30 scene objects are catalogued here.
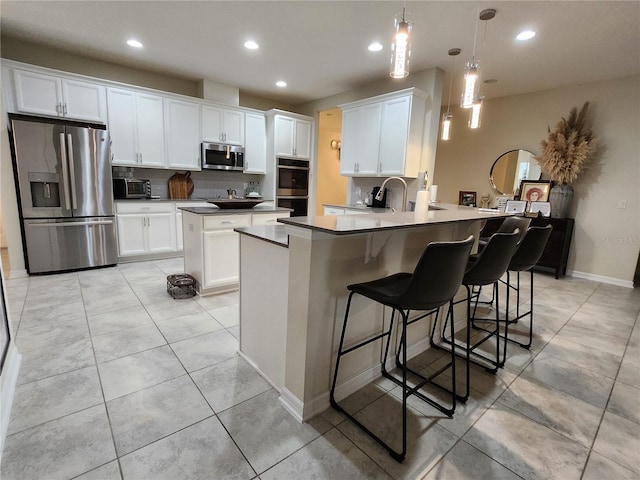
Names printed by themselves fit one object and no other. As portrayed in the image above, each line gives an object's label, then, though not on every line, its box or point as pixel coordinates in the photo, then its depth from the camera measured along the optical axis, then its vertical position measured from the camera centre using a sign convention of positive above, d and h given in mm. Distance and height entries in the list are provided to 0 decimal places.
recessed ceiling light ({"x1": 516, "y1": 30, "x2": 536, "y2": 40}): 3014 +1593
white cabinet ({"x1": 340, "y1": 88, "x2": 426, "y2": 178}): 4151 +817
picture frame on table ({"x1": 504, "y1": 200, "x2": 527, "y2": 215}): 3421 -119
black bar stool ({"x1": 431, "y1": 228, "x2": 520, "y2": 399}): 1794 -399
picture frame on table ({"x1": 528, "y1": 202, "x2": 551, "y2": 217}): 4242 -150
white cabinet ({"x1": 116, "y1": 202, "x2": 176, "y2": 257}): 4289 -683
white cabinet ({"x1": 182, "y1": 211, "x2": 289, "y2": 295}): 3158 -686
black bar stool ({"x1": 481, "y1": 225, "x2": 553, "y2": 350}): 2285 -391
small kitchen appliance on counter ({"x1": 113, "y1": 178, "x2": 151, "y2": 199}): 4391 -116
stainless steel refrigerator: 3537 -188
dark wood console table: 4422 -655
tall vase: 4438 -27
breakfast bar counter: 1531 -579
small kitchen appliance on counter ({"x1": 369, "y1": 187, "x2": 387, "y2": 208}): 4988 -169
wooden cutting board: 5066 -62
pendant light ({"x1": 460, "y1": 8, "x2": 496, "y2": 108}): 2074 +742
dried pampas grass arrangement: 4152 +697
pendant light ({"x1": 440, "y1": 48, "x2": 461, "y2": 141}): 3414 +802
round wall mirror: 4848 +406
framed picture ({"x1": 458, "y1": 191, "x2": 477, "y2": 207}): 5520 -78
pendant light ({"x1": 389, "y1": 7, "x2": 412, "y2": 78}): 1670 +791
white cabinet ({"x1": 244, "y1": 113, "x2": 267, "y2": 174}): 5523 +754
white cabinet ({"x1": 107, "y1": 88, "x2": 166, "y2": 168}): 4262 +746
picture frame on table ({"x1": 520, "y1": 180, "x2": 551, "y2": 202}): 4641 +104
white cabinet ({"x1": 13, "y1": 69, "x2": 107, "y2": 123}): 3631 +992
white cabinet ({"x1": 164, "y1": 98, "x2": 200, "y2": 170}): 4699 +755
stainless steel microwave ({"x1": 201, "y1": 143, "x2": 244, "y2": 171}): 5070 +456
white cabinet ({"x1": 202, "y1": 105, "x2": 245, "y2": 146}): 5023 +979
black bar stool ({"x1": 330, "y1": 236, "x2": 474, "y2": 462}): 1354 -445
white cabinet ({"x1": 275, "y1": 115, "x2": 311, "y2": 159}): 5609 +924
